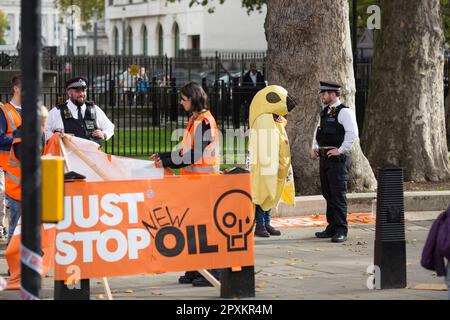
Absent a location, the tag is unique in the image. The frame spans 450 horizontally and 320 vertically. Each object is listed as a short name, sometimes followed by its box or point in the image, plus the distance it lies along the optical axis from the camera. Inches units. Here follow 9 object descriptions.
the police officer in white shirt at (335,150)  513.7
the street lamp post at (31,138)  273.7
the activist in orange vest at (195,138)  408.8
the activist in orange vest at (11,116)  452.8
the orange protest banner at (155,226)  351.3
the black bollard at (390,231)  391.2
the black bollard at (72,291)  352.5
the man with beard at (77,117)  490.9
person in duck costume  522.3
